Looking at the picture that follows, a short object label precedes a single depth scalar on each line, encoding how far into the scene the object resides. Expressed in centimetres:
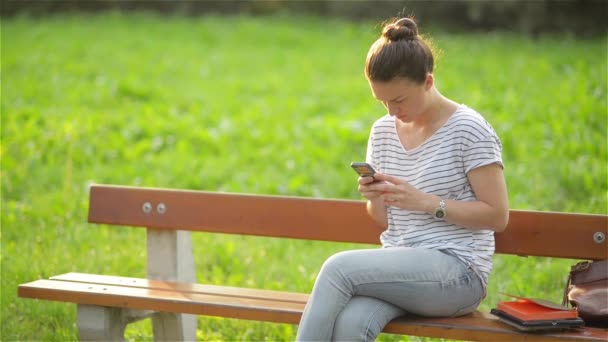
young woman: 613
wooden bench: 675
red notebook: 603
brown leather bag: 632
